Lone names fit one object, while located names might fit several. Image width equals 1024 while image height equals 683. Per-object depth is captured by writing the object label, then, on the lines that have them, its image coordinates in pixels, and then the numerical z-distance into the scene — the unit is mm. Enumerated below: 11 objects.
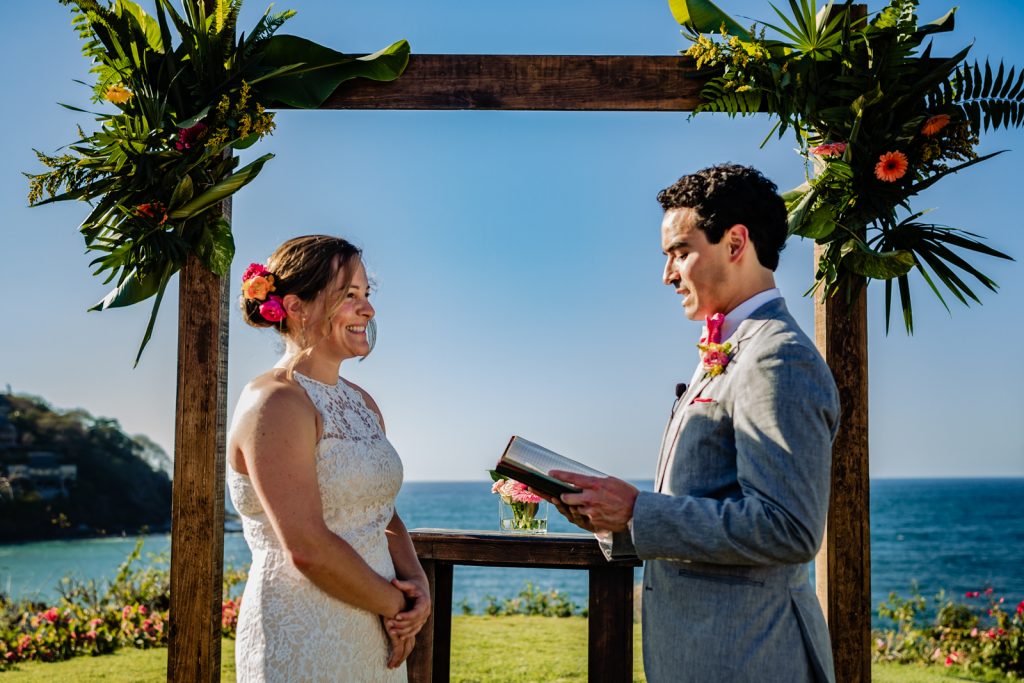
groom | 1830
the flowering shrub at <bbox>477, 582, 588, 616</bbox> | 8758
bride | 2354
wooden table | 3691
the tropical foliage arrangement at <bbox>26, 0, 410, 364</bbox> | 3312
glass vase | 4074
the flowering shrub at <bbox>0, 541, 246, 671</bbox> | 5734
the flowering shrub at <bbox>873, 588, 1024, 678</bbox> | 6047
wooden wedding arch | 3521
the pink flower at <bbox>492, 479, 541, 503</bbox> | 3963
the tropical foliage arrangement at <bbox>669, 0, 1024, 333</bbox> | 3377
